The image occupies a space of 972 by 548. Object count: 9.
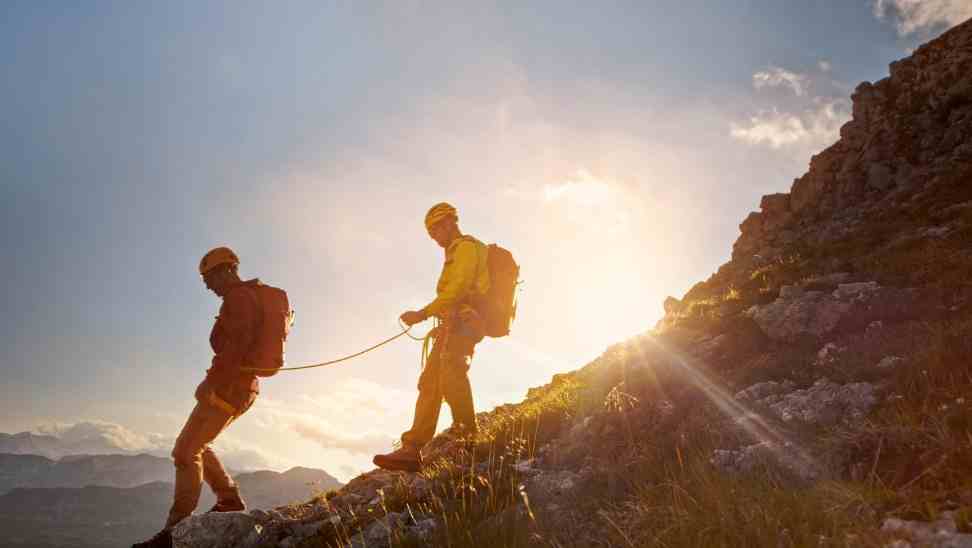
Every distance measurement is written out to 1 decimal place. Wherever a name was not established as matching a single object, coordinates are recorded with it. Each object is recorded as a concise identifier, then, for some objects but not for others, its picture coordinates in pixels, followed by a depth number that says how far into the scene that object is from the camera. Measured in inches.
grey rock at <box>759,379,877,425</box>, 178.2
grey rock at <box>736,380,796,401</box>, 228.1
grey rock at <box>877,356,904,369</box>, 203.2
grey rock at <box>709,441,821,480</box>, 140.3
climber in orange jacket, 253.4
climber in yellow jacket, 245.6
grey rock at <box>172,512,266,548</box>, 196.7
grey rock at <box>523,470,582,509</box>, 173.5
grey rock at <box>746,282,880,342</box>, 295.0
